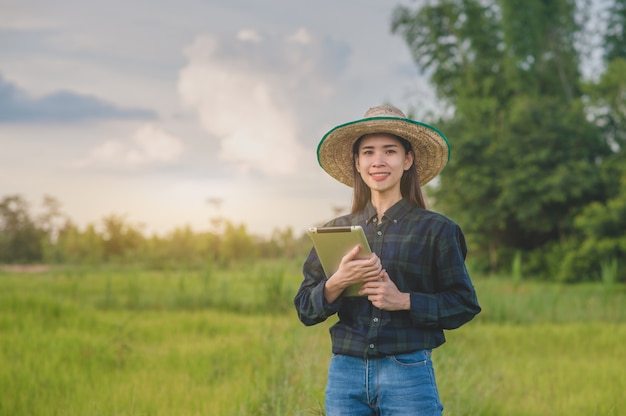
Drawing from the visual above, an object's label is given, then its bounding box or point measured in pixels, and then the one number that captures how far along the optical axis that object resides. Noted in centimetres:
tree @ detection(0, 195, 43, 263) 2716
